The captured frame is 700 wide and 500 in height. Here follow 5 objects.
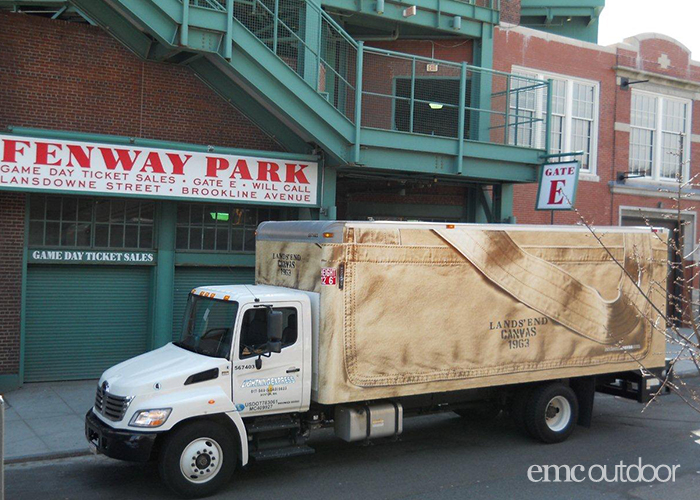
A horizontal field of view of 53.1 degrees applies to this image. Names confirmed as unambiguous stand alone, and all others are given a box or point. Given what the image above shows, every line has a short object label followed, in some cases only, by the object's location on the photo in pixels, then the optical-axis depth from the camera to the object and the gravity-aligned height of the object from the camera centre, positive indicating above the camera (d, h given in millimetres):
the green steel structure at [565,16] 20312 +6913
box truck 7547 -1258
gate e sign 14578 +1387
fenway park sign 11680 +1069
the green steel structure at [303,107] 12195 +2702
